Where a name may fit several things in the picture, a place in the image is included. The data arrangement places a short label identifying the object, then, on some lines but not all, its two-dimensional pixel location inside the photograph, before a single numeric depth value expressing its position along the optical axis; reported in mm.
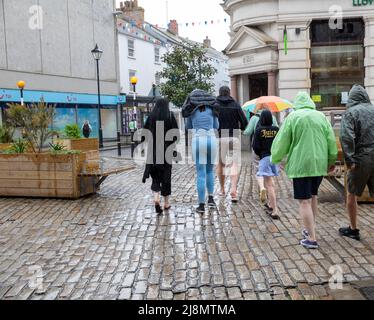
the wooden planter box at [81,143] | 11742
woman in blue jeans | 7062
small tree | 24828
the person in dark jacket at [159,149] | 6926
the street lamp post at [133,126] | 17025
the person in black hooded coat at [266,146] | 6770
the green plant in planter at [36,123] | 8758
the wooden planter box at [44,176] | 8273
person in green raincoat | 5148
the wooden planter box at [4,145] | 9934
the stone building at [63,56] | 25047
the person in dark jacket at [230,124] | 7746
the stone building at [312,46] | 16766
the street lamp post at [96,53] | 20328
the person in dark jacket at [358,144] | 5273
